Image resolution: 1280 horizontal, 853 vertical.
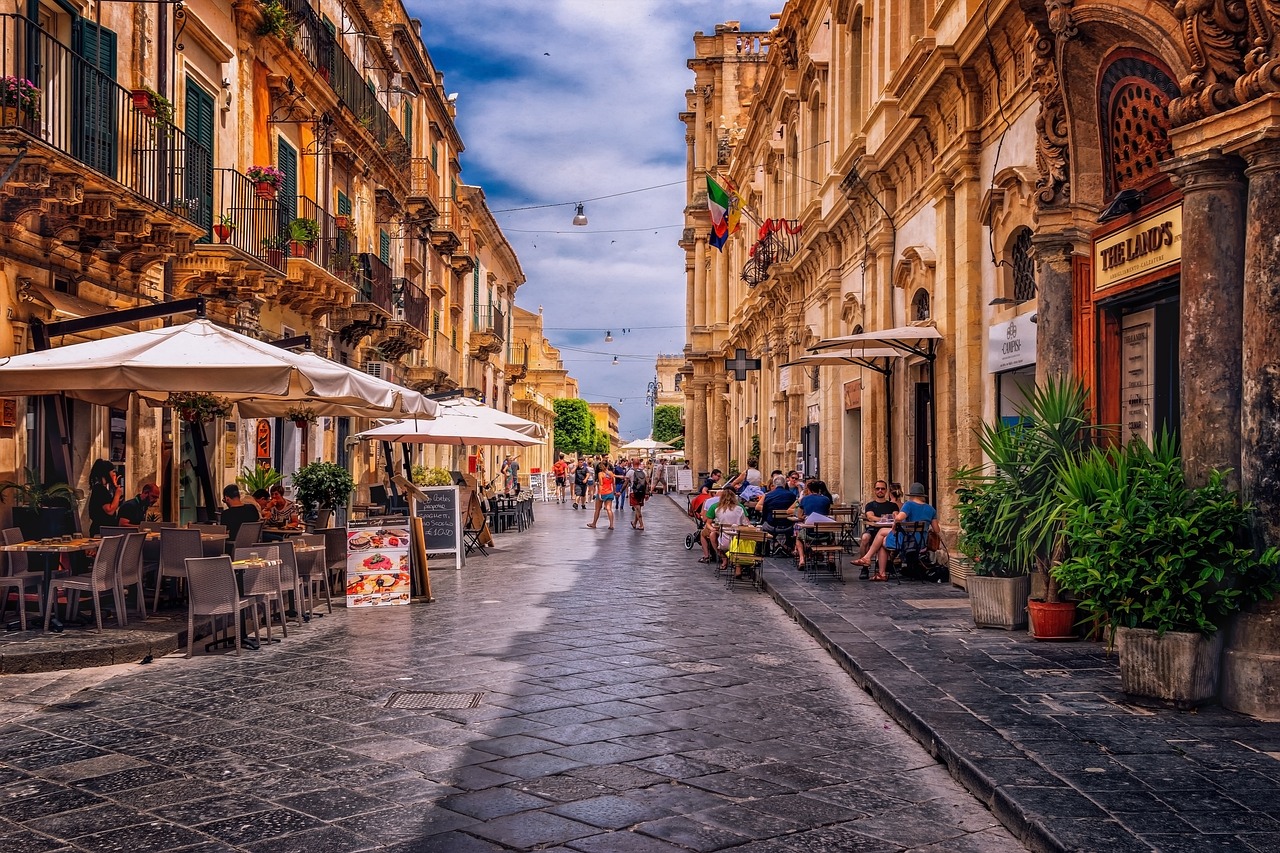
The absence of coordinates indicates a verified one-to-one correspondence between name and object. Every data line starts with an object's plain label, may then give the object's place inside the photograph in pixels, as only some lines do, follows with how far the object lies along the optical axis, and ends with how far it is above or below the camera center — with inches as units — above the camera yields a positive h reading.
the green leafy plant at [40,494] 431.8 -13.5
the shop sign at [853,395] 772.6 +40.4
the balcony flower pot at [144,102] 502.3 +153.5
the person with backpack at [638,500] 1010.7 -38.2
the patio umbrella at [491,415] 761.6 +27.7
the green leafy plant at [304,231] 710.5 +137.8
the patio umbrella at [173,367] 357.4 +27.6
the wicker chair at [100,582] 341.1 -36.5
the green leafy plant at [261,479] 585.6 -11.3
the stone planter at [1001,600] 356.2 -44.7
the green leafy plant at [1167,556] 246.5 -21.9
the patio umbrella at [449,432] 684.1 +14.5
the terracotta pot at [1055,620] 332.8 -47.1
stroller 743.4 -41.6
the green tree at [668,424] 4613.7 +125.8
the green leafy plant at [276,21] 684.7 +257.9
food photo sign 450.0 -41.9
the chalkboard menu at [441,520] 645.3 -35.4
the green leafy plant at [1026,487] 330.6 -9.4
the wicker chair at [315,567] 415.2 -39.9
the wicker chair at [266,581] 352.5 -37.9
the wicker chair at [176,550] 375.9 -30.1
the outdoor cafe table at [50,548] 343.3 -26.8
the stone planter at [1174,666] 244.5 -44.7
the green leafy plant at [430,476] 904.3 -16.1
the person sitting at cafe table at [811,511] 565.2 -28.0
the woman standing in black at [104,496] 458.9 -16.0
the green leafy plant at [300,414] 575.2 +21.3
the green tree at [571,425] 3892.7 +102.4
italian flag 951.0 +205.1
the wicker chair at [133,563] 358.6 -32.8
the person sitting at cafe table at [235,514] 442.6 -21.8
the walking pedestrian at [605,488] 1023.0 -28.4
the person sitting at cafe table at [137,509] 460.0 -20.8
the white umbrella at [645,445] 1956.2 +17.7
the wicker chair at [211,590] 328.2 -37.8
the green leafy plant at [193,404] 474.6 +21.5
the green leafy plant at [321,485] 641.0 -16.0
